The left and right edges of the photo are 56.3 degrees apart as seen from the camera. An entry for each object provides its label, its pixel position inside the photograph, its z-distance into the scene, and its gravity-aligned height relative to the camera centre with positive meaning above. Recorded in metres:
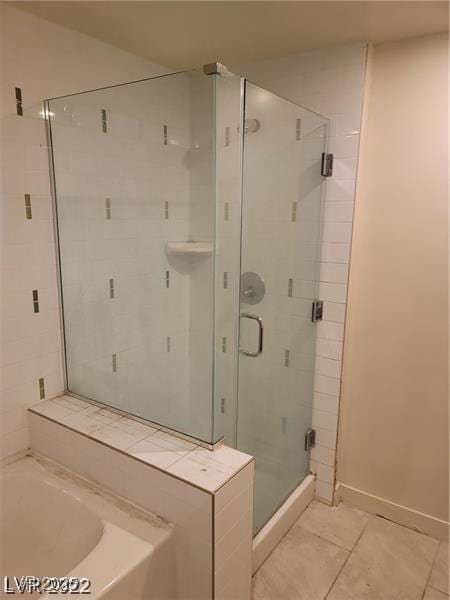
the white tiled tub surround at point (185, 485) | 1.44 -0.96
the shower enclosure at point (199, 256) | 1.70 -0.18
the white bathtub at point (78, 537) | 1.35 -1.12
